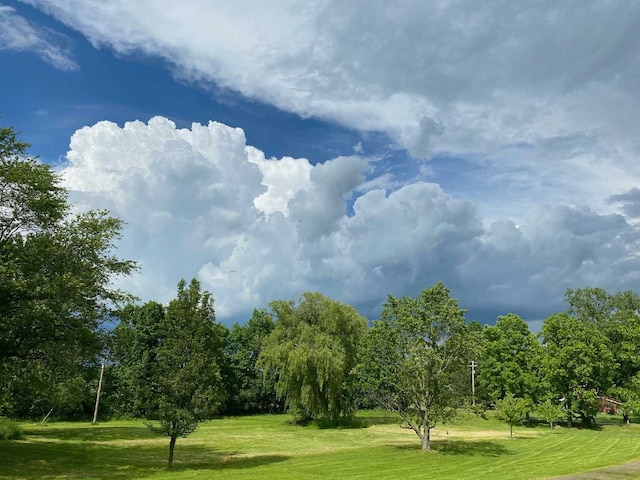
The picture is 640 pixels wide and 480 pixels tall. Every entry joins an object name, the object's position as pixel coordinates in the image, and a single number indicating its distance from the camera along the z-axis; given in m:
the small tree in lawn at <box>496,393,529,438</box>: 44.91
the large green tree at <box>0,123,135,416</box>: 25.58
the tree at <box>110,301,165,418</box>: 62.49
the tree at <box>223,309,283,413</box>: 74.81
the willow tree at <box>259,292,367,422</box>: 50.44
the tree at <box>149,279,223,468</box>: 26.09
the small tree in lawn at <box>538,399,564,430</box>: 50.62
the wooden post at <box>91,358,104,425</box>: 54.89
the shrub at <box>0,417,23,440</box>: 35.44
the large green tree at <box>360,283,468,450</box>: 33.59
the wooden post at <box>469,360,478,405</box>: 77.81
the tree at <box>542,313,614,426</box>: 56.19
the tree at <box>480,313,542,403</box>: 63.19
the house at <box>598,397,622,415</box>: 76.17
